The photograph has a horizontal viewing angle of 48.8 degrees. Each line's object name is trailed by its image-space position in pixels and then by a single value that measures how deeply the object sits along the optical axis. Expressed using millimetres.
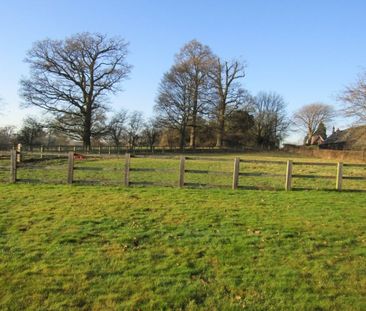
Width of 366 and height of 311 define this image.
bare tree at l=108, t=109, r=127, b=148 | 52431
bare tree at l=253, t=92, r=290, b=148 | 81188
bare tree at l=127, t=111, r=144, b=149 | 66438
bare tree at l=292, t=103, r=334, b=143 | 94500
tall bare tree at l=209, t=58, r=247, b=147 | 60059
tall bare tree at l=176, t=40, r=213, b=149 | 58219
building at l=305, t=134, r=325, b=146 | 91219
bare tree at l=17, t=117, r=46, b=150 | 48872
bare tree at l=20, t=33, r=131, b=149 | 45031
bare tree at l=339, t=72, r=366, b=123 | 39219
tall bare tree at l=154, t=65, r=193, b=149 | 58406
